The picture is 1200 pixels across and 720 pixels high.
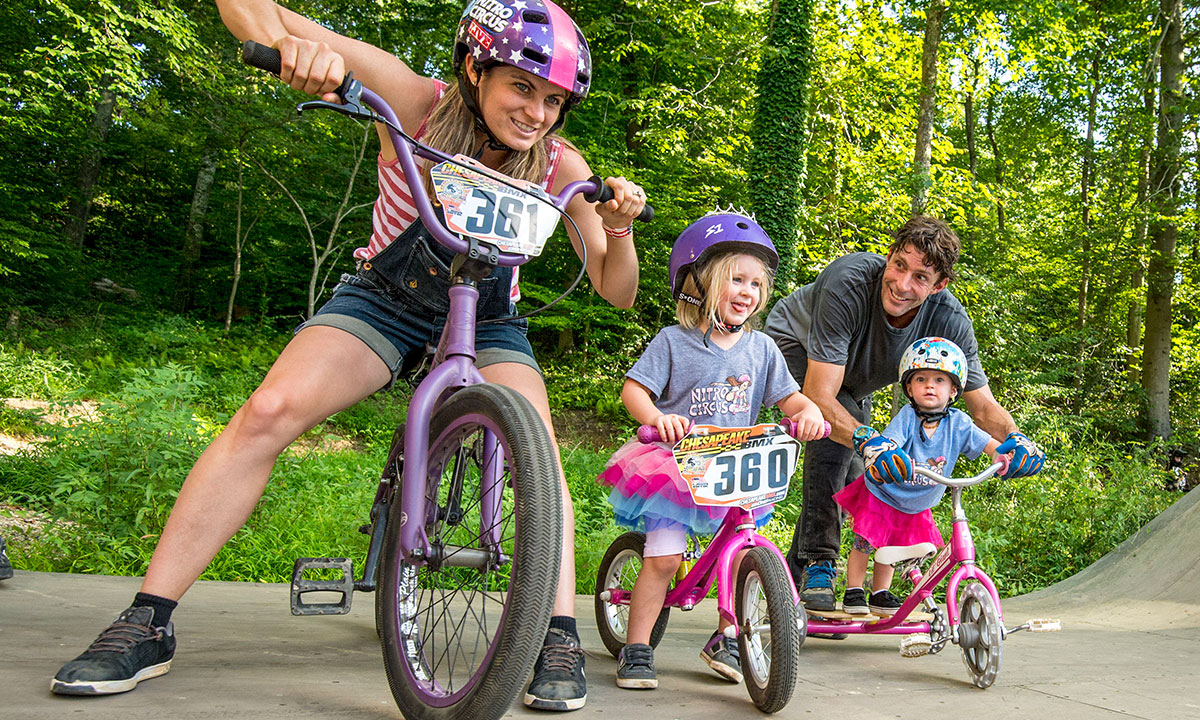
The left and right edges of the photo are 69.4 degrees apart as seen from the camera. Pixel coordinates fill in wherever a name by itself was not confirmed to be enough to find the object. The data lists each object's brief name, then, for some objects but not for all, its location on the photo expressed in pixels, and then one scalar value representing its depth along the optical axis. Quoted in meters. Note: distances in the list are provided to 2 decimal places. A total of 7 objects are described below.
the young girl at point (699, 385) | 2.87
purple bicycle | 1.97
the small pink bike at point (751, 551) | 2.48
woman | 2.11
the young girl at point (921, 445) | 3.66
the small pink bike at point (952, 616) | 3.06
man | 3.74
